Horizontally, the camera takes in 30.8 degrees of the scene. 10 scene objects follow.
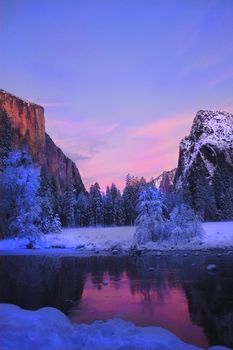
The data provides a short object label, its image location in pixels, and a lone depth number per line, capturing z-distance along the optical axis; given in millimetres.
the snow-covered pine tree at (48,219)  57625
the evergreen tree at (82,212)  110438
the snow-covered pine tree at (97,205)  109312
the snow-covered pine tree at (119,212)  107000
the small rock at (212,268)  24897
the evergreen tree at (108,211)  111500
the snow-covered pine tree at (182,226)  47750
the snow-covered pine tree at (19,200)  47906
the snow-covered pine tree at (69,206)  106000
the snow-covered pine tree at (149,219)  47750
